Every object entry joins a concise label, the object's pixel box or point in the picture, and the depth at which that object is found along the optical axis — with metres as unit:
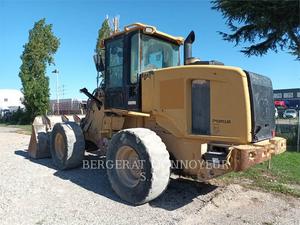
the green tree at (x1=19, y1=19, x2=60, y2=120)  20.26
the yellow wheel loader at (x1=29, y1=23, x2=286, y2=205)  3.50
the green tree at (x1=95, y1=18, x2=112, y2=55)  13.35
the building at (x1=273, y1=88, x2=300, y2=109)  39.48
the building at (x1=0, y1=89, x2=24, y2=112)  50.80
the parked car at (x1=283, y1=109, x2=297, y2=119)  29.23
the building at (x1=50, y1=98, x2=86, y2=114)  24.07
